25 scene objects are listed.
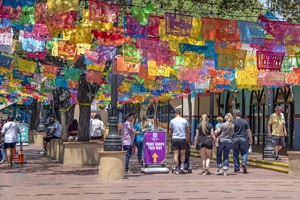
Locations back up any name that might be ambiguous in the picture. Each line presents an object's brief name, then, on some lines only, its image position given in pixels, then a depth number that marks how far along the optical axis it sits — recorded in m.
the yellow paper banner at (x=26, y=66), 22.41
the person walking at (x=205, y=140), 17.47
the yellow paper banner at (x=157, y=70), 20.19
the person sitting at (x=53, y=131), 26.90
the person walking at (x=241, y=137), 17.94
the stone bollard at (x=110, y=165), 15.86
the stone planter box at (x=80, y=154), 20.91
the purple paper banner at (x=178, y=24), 16.53
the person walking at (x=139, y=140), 20.81
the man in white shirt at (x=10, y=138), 21.23
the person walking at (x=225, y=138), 17.64
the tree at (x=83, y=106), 21.98
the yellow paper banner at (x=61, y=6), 14.46
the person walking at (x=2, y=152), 23.46
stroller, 17.91
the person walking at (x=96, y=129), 25.86
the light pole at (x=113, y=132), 16.17
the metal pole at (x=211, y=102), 31.17
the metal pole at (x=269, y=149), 22.46
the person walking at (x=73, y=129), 25.67
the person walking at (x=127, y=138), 18.25
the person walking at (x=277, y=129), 21.05
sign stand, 18.25
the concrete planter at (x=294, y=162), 17.17
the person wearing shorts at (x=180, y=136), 17.70
